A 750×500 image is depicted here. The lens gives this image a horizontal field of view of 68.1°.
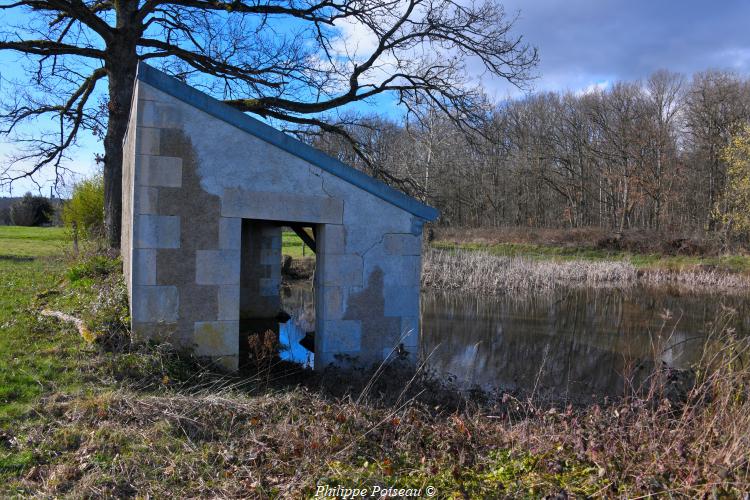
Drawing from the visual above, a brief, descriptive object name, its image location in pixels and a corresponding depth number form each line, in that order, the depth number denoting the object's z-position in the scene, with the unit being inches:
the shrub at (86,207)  825.5
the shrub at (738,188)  1070.4
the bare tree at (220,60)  508.1
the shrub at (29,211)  1731.1
